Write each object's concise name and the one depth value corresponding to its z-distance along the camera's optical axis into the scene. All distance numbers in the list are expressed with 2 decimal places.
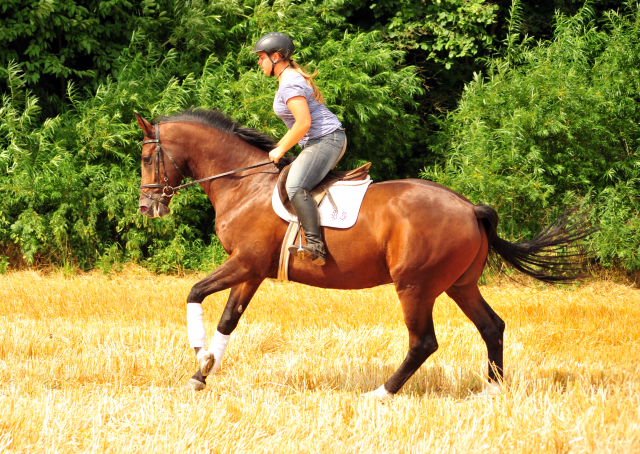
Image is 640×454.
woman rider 9.59
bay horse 9.66
